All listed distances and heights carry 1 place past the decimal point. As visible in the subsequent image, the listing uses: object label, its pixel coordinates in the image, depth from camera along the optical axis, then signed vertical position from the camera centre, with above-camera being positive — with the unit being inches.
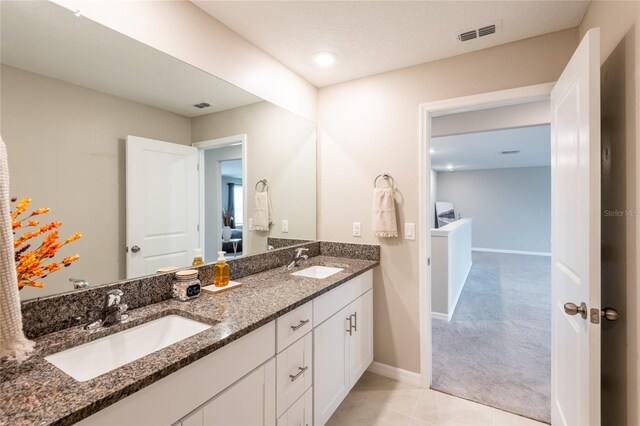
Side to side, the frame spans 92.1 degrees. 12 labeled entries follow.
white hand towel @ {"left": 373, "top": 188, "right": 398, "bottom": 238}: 89.0 -0.7
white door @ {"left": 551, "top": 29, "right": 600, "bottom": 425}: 45.0 -4.2
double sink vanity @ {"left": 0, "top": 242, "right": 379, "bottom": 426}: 30.1 -18.7
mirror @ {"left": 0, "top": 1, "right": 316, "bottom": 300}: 42.2 +11.9
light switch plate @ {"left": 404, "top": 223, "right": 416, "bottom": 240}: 88.5 -5.6
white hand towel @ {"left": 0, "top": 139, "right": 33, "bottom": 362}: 30.7 -7.9
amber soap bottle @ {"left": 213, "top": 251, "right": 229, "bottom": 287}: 64.6 -12.7
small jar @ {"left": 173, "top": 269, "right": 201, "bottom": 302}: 56.3 -13.5
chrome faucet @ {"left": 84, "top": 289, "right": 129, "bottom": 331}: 44.8 -14.5
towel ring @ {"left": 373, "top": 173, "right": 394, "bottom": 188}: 91.7 +10.2
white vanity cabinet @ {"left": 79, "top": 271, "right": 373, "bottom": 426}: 34.7 -25.0
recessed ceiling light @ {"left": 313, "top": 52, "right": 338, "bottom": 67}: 81.7 +41.8
